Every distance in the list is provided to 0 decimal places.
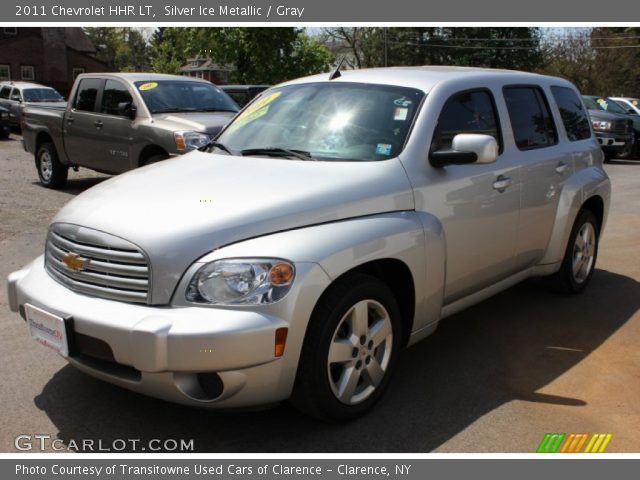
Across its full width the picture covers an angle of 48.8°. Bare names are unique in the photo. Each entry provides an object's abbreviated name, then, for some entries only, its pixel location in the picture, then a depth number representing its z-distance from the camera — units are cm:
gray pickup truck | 903
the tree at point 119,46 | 7494
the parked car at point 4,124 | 2123
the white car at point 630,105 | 2048
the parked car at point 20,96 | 2338
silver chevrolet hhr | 314
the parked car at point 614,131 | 1783
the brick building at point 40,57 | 4359
